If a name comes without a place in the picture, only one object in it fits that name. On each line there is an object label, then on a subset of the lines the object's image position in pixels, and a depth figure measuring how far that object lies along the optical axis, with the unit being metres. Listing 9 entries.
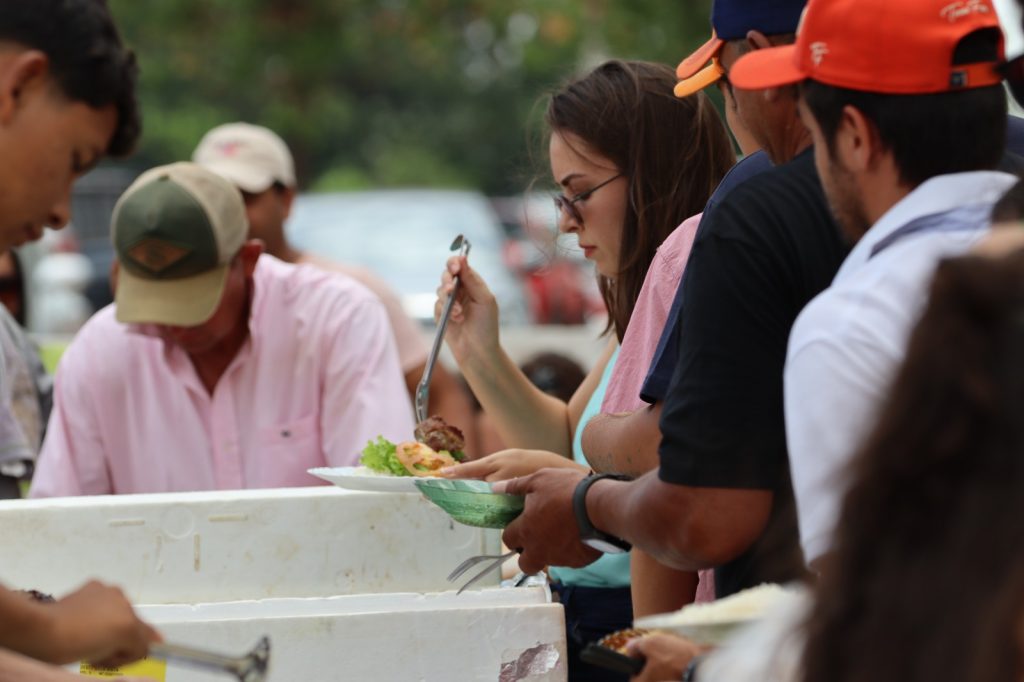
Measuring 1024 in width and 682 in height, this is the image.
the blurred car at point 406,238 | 20.19
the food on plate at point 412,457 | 6.46
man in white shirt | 3.54
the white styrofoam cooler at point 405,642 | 5.56
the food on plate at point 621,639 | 3.98
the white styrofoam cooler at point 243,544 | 6.35
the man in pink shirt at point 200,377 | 8.32
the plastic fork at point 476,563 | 5.61
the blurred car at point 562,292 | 25.36
